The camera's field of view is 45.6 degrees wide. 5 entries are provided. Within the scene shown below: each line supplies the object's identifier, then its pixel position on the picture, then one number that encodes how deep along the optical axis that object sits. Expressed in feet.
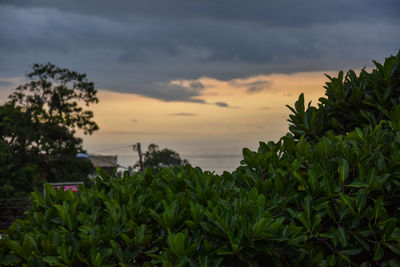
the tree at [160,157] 209.97
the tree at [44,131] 130.82
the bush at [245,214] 11.66
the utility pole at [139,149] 122.88
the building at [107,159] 217.15
